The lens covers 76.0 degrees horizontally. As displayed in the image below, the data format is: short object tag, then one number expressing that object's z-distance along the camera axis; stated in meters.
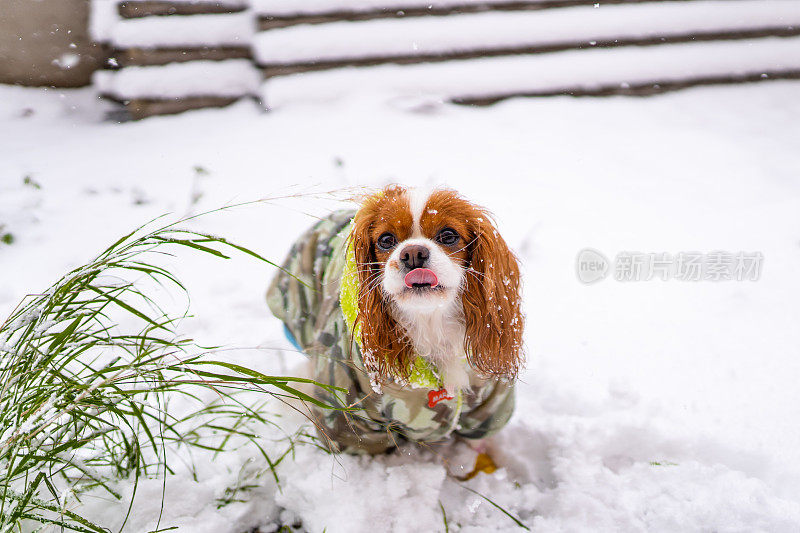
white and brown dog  1.15
